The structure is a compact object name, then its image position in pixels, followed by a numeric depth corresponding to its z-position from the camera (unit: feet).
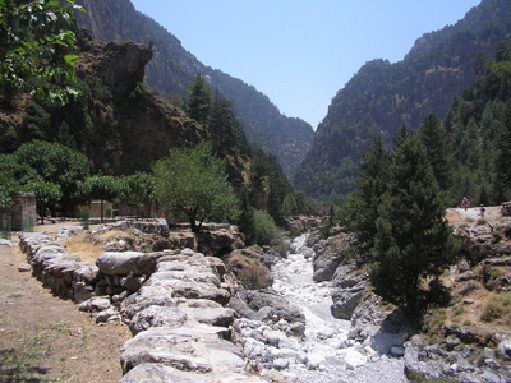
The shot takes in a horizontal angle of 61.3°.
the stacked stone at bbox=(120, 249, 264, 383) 13.92
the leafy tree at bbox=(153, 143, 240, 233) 110.11
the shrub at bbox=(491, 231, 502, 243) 91.20
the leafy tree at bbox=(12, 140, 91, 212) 131.64
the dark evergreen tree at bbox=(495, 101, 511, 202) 167.12
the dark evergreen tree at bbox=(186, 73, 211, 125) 281.54
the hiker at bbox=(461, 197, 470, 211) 137.92
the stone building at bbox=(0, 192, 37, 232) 82.99
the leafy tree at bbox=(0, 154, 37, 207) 101.45
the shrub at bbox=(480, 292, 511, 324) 69.10
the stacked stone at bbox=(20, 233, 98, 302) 30.68
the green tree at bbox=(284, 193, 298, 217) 340.31
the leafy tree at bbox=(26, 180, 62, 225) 113.64
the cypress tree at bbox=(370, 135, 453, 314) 80.43
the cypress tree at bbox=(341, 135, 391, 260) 114.42
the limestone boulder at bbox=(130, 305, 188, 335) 19.19
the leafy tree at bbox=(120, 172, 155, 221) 130.62
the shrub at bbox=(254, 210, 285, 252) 202.93
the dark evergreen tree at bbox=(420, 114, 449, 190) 175.83
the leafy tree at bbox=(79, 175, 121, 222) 134.51
